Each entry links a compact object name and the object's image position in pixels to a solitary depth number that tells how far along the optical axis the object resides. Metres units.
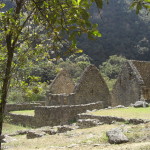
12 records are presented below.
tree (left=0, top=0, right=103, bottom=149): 3.29
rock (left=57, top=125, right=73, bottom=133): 12.00
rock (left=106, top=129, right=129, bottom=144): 7.69
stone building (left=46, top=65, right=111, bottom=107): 18.44
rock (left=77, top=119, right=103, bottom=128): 11.70
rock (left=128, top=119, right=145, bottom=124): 10.35
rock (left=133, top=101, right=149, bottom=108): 14.90
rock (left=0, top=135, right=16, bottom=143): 11.51
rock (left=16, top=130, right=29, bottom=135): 14.21
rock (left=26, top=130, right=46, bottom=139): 11.42
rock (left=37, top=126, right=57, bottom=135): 11.98
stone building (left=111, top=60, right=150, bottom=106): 19.89
